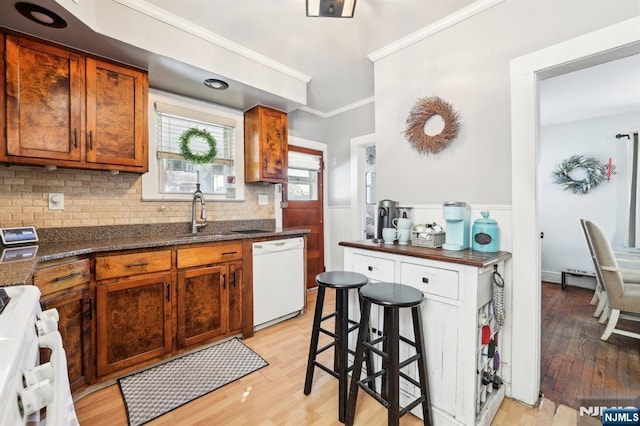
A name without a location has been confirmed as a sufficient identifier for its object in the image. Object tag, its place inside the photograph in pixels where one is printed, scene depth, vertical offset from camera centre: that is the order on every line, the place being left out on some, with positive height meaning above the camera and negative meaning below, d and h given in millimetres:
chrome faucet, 2672 -54
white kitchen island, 1426 -635
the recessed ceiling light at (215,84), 2477 +1128
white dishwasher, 2639 -726
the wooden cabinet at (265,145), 3018 +705
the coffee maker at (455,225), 1736 -105
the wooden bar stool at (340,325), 1578 -720
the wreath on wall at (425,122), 2055 +645
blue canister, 1760 -168
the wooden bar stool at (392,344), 1343 -718
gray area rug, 1699 -1201
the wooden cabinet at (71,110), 1749 +688
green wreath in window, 2672 +619
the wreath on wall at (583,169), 3975 +520
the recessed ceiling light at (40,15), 1558 +1126
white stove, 393 -286
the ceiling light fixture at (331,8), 1750 +1297
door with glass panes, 3805 +112
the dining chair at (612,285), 2326 -666
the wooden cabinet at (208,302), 2197 -790
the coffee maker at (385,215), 2141 -52
